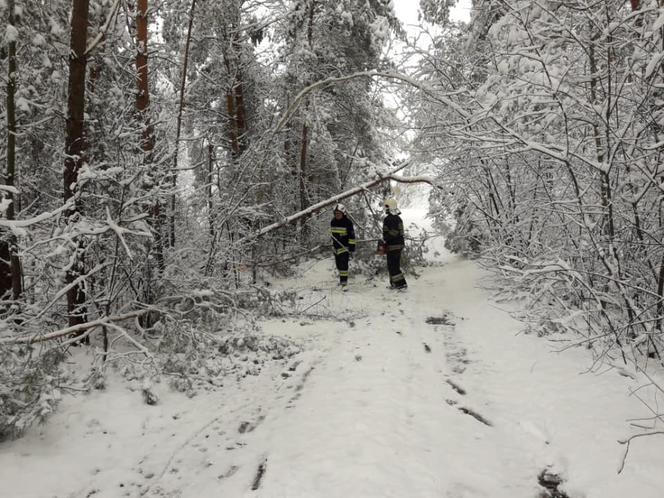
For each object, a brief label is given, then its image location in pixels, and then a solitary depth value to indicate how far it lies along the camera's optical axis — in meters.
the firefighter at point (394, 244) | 10.24
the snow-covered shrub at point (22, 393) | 3.62
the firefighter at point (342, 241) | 10.53
